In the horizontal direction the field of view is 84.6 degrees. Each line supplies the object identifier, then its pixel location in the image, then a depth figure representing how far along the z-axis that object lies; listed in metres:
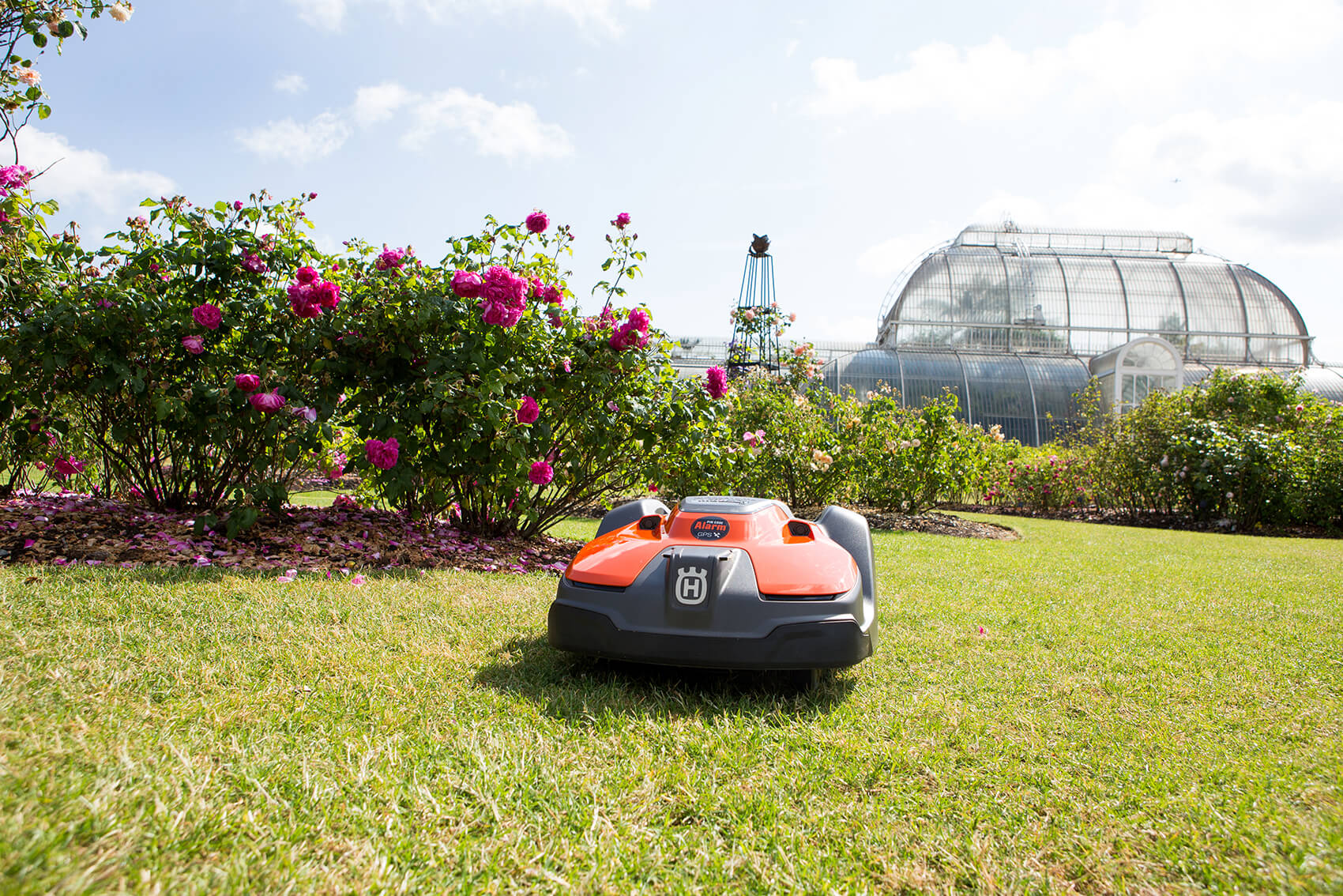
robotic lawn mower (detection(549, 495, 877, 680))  2.28
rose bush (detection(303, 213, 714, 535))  4.14
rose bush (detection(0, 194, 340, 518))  3.84
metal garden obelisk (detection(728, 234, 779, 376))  11.16
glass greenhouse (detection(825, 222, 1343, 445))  27.25
